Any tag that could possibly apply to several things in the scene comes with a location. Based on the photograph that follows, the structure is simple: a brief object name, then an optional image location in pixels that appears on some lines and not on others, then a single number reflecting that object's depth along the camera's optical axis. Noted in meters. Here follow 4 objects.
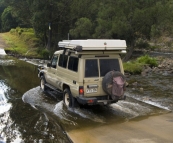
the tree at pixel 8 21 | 57.25
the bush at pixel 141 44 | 31.19
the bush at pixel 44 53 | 33.21
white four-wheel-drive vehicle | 9.16
